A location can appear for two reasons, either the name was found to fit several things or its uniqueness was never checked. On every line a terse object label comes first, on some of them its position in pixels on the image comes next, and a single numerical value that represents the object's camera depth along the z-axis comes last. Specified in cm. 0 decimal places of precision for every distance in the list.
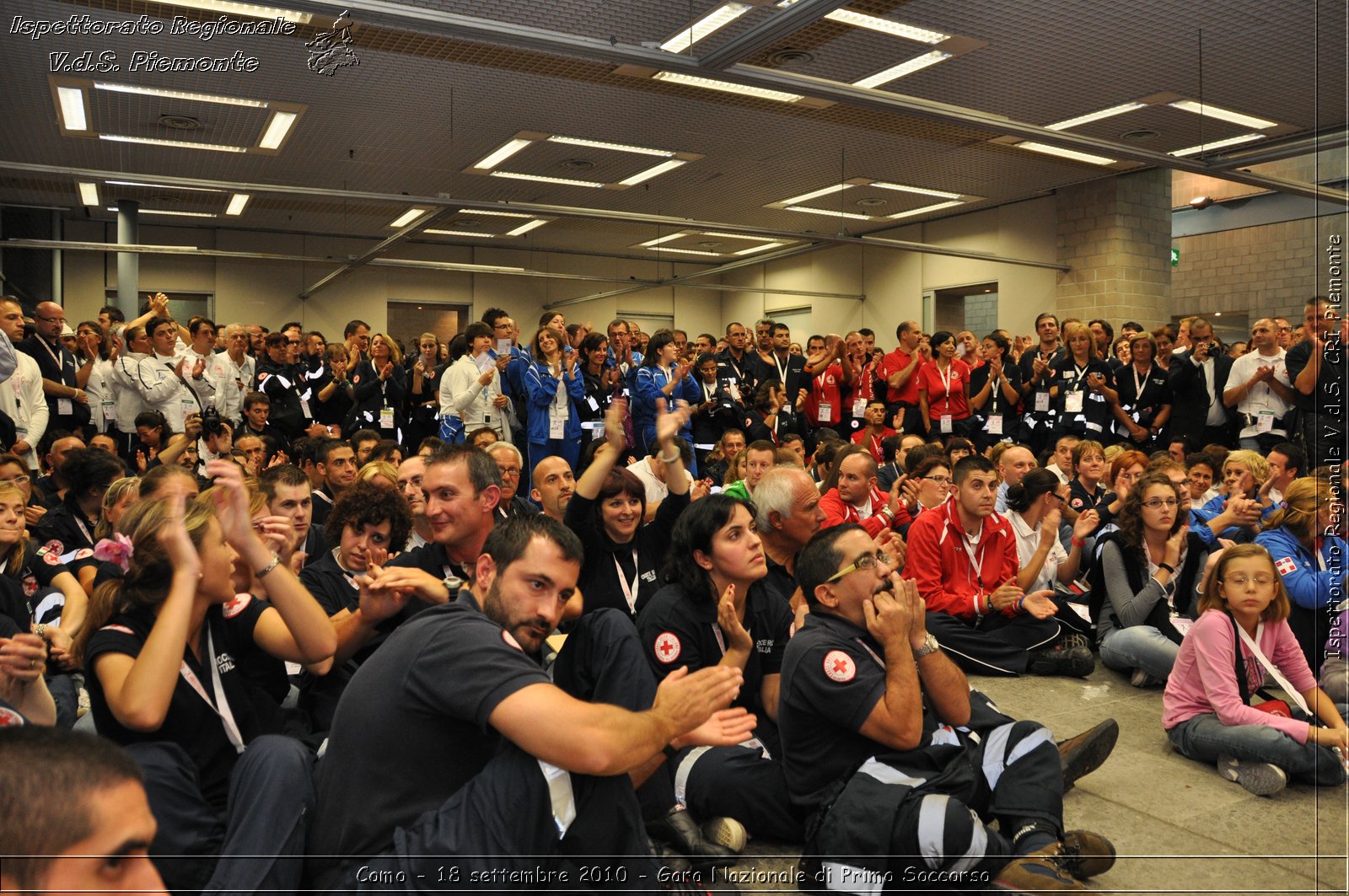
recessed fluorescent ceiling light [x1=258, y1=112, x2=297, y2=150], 902
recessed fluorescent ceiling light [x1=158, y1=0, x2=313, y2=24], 604
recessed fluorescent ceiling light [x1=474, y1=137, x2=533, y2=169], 1028
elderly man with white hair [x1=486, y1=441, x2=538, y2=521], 475
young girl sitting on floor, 323
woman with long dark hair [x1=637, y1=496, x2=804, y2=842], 283
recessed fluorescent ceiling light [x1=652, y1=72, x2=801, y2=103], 790
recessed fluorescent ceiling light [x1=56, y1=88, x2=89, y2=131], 827
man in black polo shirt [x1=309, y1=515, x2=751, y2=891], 181
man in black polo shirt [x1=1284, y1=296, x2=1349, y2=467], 480
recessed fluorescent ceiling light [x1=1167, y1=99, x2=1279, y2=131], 905
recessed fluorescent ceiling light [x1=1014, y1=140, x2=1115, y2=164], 1054
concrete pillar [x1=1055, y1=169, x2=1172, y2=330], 1209
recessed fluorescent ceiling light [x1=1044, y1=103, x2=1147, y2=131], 915
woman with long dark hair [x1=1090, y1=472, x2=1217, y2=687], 455
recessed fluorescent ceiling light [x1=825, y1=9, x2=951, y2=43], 690
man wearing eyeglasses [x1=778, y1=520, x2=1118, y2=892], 235
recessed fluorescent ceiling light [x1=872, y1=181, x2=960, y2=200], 1237
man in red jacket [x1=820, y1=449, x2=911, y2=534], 519
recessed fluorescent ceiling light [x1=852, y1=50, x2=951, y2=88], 776
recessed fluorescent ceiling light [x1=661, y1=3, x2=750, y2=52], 665
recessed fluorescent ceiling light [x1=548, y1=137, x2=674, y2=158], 1007
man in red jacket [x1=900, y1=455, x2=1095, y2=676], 468
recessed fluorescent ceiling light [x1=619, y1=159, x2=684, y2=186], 1115
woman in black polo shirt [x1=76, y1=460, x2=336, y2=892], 201
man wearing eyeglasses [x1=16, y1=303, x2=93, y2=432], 698
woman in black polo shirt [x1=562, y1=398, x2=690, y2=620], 348
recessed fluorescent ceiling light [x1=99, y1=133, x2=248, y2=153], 957
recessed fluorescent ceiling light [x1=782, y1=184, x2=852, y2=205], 1230
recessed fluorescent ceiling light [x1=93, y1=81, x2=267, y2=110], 797
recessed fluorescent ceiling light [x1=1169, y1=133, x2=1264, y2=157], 993
